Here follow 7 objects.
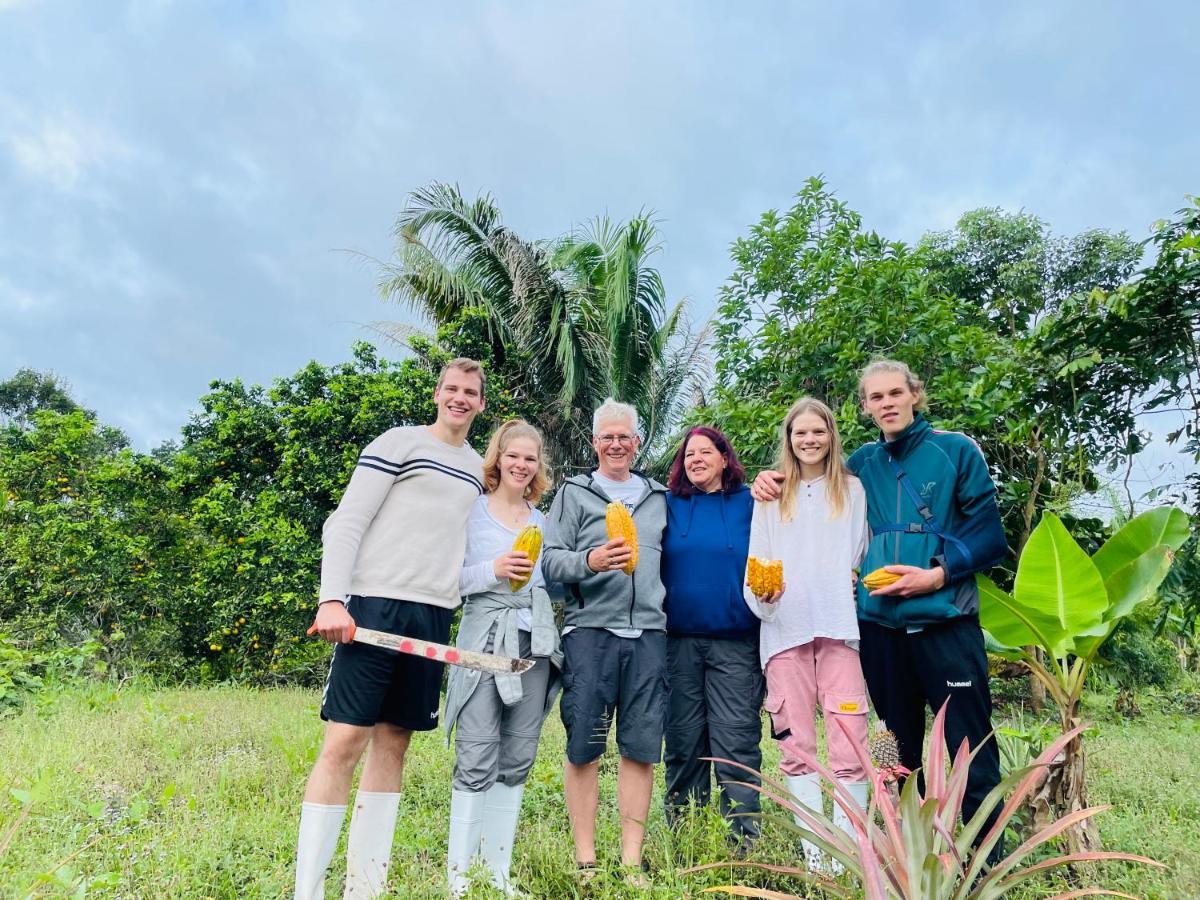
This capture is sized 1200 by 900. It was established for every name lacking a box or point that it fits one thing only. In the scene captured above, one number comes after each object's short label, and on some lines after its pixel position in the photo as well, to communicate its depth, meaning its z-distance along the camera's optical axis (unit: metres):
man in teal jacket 3.10
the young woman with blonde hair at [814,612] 3.18
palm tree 11.97
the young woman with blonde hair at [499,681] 2.99
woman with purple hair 3.34
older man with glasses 3.18
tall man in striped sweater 2.83
